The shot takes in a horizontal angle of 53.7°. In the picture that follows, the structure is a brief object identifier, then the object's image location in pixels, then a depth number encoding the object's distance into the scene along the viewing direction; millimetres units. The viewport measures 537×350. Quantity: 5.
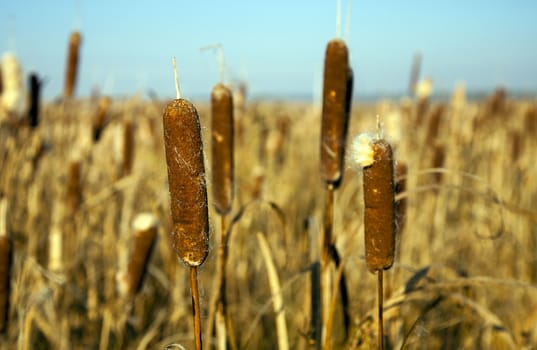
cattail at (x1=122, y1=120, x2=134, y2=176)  2859
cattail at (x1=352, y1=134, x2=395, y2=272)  980
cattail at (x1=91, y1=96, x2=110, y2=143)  2973
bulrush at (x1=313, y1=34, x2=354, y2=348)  1330
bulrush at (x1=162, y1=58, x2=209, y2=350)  839
